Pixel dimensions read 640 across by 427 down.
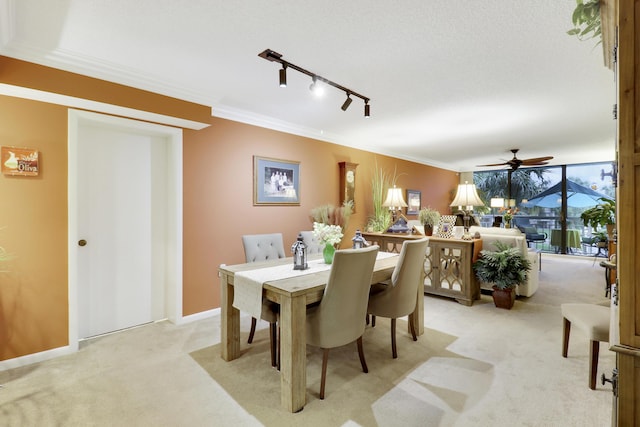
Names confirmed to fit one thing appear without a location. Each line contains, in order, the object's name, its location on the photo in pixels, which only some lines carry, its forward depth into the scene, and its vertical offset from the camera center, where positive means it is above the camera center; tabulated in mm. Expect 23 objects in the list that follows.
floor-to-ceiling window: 7453 +286
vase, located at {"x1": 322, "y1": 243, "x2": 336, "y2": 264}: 2768 -386
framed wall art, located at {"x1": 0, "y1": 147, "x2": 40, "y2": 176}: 2344 +388
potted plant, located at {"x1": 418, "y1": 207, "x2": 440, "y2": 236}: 4309 -114
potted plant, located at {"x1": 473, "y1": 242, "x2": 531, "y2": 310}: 3664 -737
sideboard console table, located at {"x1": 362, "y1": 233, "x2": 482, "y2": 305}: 3902 -778
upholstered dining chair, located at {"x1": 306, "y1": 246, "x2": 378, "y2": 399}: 2008 -636
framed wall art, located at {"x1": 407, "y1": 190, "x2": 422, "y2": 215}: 6789 +226
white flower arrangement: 2664 -204
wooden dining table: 1910 -732
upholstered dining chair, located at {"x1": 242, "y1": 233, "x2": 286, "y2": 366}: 2422 -452
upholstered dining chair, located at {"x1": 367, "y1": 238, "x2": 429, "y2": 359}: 2547 -683
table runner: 2186 -533
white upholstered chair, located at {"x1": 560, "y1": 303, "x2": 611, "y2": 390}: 2076 -797
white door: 2930 -189
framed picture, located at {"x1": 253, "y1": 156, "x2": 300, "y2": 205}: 3996 +407
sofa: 3988 -441
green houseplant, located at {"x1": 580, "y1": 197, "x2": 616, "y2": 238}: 5346 -67
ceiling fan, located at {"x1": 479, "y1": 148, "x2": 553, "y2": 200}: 5367 +909
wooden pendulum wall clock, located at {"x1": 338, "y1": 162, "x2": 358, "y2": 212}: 5137 +519
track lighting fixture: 2191 +1116
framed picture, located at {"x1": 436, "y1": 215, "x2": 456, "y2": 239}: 4340 -229
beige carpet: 1882 -1252
